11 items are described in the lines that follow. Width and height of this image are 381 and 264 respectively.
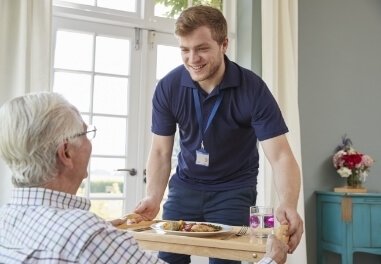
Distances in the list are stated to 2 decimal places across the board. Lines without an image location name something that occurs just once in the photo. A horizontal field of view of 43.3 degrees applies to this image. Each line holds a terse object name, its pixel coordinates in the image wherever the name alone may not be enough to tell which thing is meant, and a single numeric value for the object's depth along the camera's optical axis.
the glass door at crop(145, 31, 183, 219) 3.37
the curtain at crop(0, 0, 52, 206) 2.63
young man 1.82
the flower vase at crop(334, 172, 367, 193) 3.53
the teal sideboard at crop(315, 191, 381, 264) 3.28
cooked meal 1.46
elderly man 0.91
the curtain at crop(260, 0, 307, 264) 3.33
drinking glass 1.46
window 3.12
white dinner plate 1.41
